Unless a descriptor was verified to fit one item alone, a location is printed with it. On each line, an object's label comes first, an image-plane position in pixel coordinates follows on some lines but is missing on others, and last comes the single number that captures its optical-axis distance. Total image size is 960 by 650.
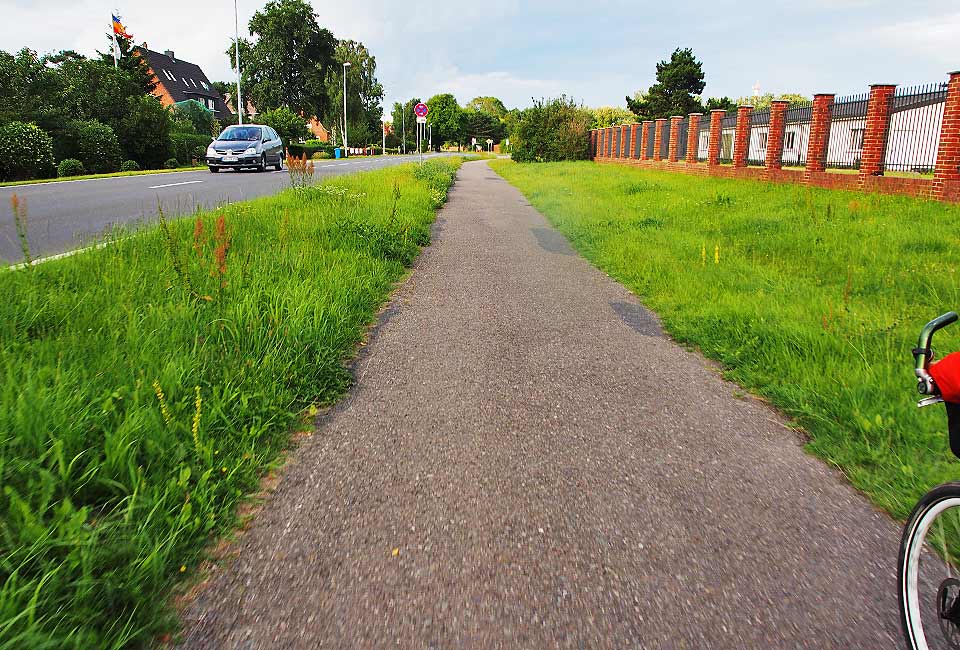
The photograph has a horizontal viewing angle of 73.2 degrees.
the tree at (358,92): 74.81
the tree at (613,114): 80.07
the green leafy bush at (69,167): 23.77
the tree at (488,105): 158.80
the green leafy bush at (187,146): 33.75
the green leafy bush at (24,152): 21.15
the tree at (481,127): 121.88
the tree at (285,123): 50.97
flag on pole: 39.03
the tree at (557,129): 43.53
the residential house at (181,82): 71.25
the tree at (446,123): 115.12
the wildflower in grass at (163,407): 3.12
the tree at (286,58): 72.69
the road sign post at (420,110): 50.19
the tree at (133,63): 36.66
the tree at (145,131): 30.33
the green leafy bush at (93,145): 25.92
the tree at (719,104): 69.25
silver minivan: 24.50
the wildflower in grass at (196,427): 3.06
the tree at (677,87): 65.44
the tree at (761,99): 83.75
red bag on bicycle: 1.79
